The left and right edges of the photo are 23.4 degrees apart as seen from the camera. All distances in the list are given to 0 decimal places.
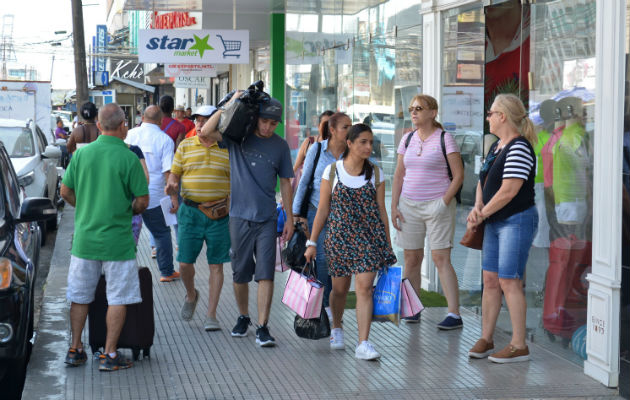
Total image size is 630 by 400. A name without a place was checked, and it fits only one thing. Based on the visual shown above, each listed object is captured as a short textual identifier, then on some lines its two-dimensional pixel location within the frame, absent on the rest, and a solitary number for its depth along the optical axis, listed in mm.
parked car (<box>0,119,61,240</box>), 23090
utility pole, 36604
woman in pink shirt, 12547
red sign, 33547
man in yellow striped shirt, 12704
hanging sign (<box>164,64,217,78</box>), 34513
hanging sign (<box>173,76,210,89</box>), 38641
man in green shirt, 10157
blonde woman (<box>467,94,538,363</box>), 10516
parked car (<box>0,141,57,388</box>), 9412
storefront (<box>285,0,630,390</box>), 9798
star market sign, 28139
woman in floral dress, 10993
